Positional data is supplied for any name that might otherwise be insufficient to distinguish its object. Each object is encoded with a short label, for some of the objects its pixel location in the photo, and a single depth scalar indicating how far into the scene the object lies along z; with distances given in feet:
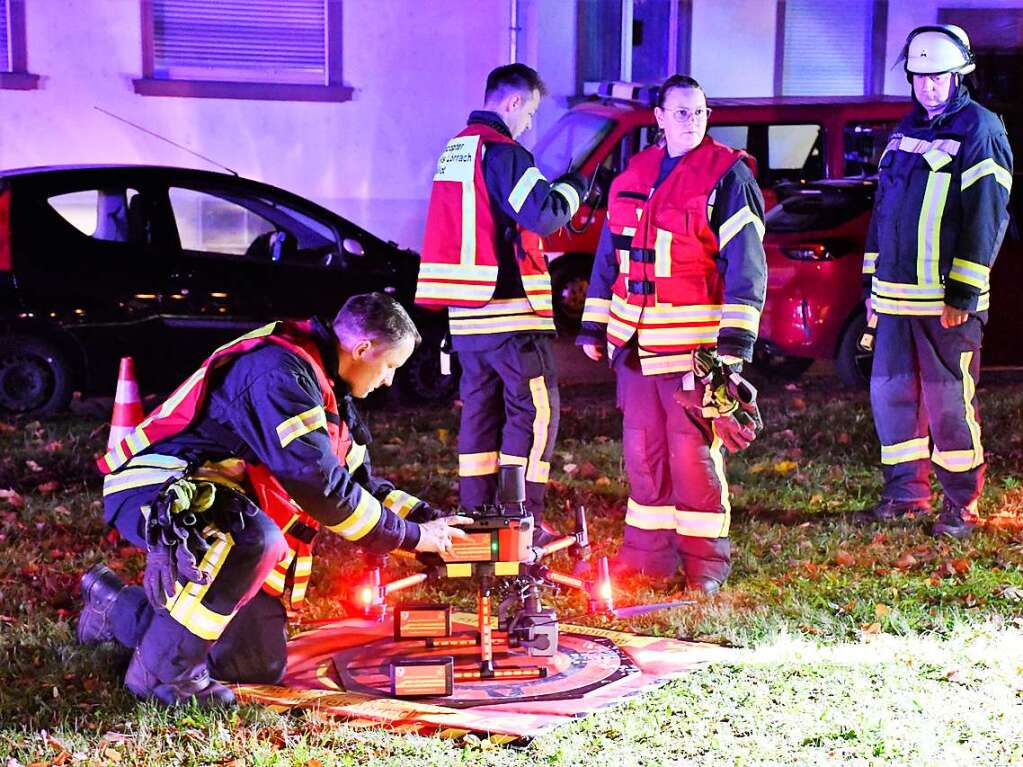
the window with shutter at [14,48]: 46.80
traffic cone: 24.00
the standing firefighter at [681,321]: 19.98
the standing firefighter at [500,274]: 21.06
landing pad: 15.89
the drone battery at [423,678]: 16.63
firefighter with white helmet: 22.67
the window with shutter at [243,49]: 48.67
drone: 16.72
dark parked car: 31.37
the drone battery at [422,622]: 18.22
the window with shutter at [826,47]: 57.93
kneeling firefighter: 15.96
